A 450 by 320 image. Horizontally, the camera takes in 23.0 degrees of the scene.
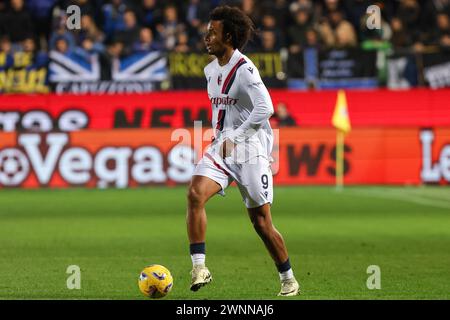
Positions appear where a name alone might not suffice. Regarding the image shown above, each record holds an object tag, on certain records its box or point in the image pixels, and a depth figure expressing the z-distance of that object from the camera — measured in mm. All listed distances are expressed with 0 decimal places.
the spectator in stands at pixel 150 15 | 26984
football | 9391
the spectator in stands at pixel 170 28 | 26188
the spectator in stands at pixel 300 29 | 26469
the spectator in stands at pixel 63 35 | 24859
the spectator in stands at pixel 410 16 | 27328
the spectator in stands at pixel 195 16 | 26328
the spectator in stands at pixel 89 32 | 25344
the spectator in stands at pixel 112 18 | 26438
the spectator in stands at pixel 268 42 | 25277
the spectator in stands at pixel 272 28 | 25828
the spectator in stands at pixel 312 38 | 25842
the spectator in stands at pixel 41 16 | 26672
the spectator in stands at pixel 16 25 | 25594
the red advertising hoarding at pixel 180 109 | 23656
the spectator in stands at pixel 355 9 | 27516
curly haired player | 9367
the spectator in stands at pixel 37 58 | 24641
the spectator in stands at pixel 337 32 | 26359
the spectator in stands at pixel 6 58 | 24484
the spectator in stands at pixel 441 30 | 26703
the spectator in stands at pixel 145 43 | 25422
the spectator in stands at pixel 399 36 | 26438
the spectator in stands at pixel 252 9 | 25942
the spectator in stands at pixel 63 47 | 24688
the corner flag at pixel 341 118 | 23438
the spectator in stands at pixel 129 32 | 26016
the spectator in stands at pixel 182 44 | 25162
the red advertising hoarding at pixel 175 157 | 22797
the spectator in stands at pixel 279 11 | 26844
